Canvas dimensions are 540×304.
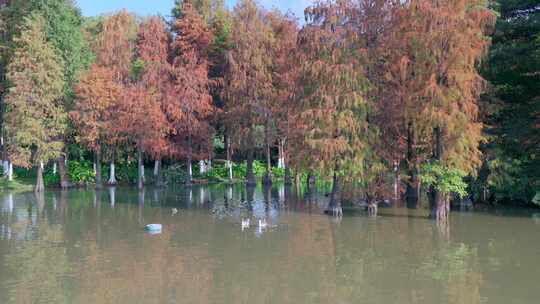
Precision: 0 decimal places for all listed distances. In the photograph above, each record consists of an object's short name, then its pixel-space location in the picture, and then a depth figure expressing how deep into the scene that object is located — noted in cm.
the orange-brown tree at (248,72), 4719
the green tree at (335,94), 2644
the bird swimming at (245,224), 2444
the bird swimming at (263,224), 2438
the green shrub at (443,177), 2503
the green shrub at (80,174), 4956
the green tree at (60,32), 4689
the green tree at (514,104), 2805
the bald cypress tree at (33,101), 4328
